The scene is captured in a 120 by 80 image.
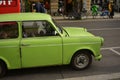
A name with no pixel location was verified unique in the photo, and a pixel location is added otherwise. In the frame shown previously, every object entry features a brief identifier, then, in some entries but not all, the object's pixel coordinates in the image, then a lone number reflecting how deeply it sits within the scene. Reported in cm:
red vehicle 1261
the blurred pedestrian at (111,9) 2681
